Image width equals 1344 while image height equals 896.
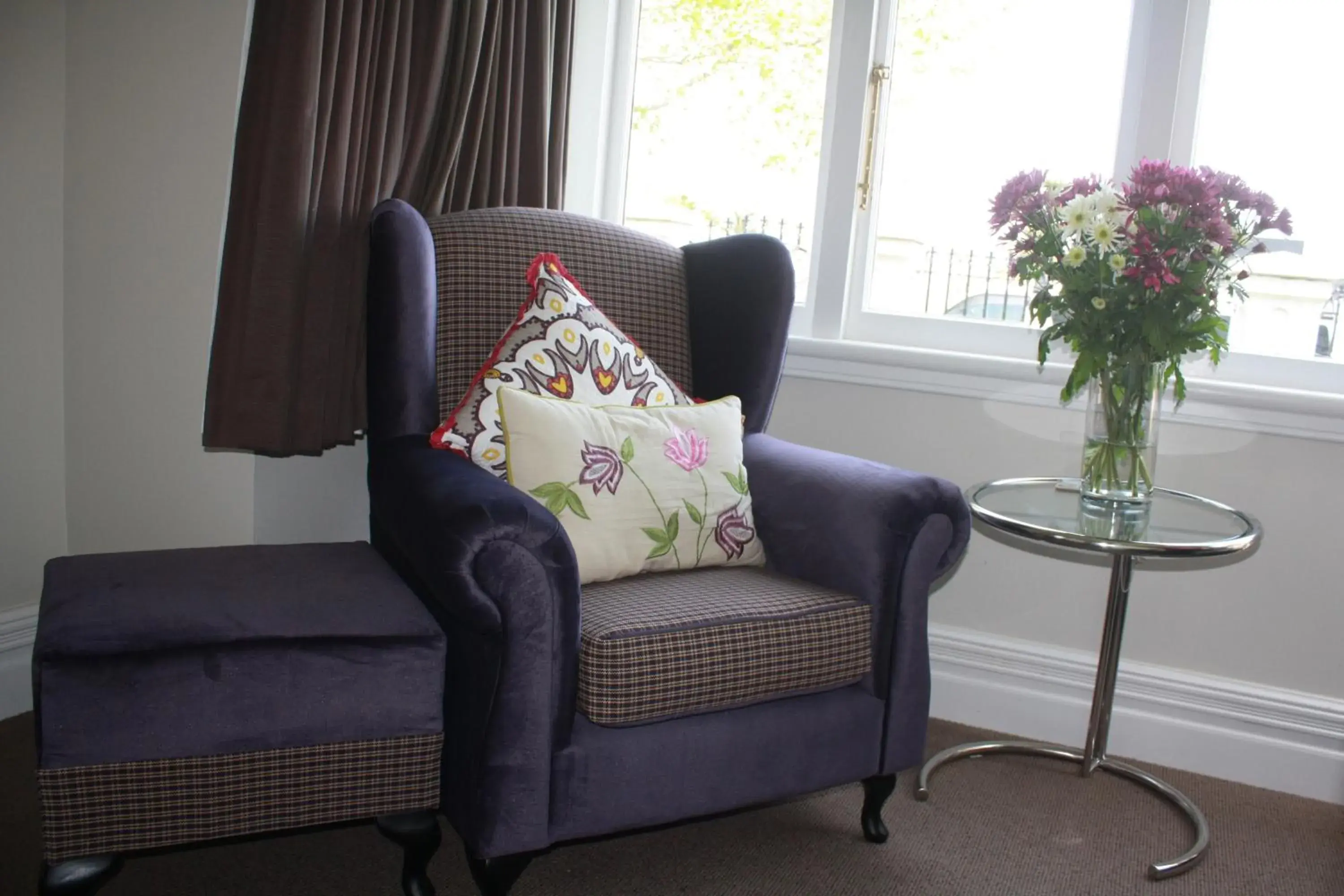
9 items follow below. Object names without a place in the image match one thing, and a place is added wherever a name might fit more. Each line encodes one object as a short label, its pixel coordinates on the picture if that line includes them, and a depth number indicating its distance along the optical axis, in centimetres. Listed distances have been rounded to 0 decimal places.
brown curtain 192
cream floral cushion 171
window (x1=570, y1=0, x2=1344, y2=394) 226
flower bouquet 180
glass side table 179
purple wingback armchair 147
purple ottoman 134
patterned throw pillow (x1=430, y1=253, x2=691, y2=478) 181
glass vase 191
